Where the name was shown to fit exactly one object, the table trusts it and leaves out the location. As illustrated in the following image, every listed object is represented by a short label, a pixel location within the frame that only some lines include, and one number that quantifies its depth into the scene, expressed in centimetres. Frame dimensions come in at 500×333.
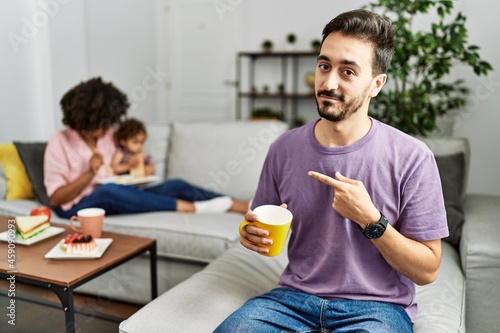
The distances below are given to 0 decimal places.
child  258
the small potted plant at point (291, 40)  492
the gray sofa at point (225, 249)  132
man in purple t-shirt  110
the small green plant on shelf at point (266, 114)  490
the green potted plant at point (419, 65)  237
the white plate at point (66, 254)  157
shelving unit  512
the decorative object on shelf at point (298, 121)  483
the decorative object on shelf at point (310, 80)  496
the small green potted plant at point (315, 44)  479
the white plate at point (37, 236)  170
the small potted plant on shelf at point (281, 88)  510
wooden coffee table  142
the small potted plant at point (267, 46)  503
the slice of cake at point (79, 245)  158
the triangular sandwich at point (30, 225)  170
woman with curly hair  231
